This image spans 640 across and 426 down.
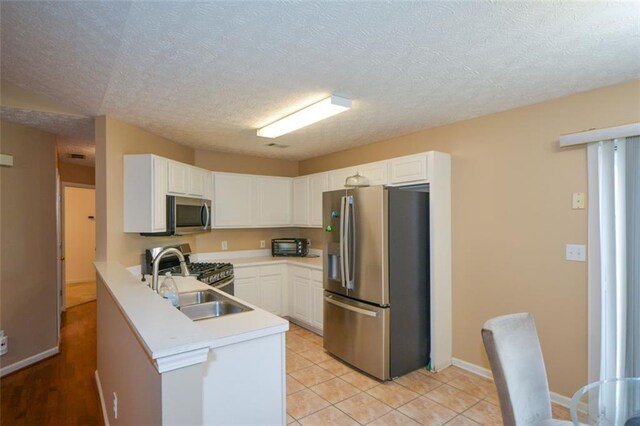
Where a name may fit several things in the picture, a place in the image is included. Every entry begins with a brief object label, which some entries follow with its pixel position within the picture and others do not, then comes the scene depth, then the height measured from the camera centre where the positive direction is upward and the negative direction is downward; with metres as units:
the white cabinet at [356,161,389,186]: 3.58 +0.44
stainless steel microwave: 3.37 -0.01
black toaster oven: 4.93 -0.48
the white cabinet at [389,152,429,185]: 3.22 +0.43
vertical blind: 2.23 -0.30
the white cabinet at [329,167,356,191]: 4.00 +0.45
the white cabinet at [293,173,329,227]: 4.50 +0.21
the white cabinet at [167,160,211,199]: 3.42 +0.38
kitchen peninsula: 1.12 -0.63
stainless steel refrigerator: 2.98 -0.60
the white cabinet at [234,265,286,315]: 4.25 -0.91
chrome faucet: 1.92 -0.30
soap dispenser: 2.10 -0.48
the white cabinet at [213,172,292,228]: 4.41 +0.19
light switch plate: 2.47 -0.30
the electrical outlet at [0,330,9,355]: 3.09 -1.16
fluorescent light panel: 2.56 +0.82
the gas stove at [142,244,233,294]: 3.42 -0.58
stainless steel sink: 2.26 -0.63
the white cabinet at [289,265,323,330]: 4.11 -1.03
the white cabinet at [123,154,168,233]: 3.08 +0.20
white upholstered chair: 1.50 -0.73
